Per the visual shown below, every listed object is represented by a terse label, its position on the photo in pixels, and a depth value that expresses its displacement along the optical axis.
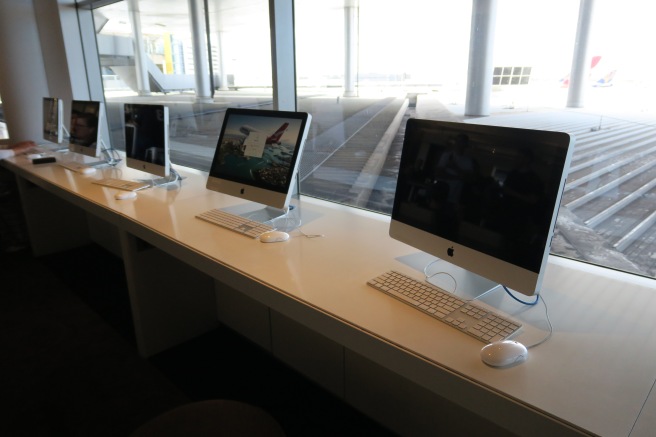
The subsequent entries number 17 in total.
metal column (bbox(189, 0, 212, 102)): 3.79
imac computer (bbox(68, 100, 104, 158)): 3.02
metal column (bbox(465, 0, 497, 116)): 1.85
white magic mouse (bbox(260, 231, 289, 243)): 1.65
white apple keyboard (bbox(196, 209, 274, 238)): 1.73
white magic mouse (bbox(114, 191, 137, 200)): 2.26
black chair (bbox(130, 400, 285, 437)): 1.01
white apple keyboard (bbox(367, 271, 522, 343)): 1.03
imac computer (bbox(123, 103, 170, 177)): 2.35
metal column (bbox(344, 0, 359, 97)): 2.74
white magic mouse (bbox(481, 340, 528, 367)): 0.90
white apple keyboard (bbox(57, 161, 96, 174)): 2.91
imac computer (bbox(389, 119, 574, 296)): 1.04
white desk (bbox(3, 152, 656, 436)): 0.84
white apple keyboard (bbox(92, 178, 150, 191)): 2.45
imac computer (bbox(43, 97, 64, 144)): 3.51
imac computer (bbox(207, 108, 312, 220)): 1.76
